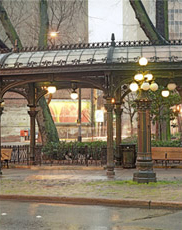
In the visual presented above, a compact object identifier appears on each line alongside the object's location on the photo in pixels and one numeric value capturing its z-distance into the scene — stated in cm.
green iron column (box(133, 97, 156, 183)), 1238
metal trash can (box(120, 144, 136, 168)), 1673
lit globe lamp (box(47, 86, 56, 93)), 1631
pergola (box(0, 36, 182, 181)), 1395
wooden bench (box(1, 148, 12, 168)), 1799
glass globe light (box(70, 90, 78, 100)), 1593
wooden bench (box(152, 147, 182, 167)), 1662
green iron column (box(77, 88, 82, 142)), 2769
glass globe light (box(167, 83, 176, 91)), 1439
